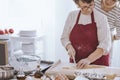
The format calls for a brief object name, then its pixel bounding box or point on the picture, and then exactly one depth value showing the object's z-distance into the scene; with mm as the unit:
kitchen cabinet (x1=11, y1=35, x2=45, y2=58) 3301
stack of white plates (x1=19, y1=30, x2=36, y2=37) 3375
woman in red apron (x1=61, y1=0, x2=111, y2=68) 1934
